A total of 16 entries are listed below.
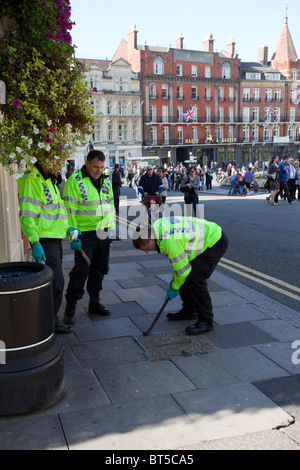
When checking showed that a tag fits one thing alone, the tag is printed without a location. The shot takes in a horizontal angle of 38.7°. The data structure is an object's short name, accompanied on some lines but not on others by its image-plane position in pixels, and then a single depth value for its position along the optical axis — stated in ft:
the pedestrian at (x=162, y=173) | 45.36
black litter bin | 9.66
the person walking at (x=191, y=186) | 39.10
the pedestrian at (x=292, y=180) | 54.80
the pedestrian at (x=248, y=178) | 79.30
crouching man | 12.96
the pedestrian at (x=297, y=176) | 57.52
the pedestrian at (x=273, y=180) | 52.60
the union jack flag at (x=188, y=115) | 147.95
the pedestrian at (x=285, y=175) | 52.37
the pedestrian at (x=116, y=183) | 45.85
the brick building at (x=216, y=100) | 178.40
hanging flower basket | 10.98
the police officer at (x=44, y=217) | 13.04
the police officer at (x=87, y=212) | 15.38
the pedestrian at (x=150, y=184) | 36.17
